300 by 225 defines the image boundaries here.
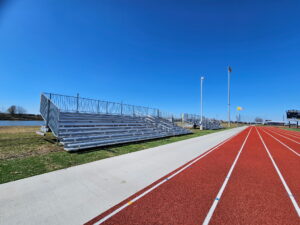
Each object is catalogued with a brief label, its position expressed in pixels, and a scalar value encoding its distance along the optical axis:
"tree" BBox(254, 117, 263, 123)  133.41
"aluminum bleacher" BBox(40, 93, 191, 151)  7.84
